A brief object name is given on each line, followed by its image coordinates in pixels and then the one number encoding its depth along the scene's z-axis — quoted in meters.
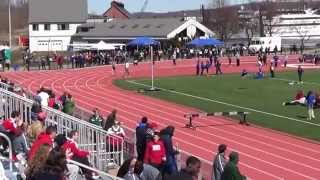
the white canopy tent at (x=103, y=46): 78.50
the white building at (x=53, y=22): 95.94
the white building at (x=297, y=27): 132.12
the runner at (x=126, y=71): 52.40
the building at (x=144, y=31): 93.00
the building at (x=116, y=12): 141.00
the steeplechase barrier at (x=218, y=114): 27.73
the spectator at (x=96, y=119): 19.16
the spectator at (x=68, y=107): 20.86
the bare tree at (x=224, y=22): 113.31
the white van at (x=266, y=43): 89.47
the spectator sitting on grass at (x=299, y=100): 33.07
